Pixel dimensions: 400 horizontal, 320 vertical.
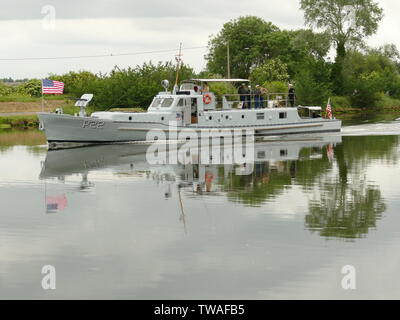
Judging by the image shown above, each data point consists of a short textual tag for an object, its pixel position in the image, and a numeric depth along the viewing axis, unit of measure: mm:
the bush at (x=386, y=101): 88500
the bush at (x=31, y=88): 76500
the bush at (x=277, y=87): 75812
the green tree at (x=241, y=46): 100812
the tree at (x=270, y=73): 89812
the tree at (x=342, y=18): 81875
